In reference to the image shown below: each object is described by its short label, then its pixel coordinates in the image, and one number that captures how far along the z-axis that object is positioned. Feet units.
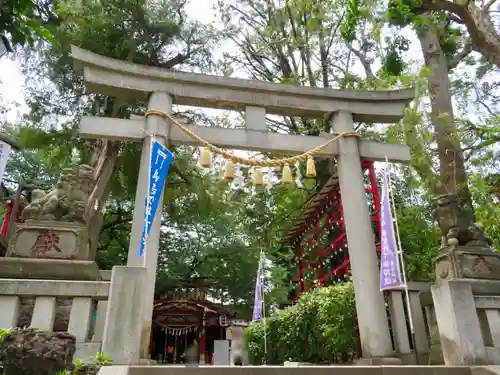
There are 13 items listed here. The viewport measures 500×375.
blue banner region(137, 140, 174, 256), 20.15
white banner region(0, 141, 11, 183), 19.28
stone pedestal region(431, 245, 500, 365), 16.22
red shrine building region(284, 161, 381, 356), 30.50
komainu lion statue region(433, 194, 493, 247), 22.35
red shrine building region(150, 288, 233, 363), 61.67
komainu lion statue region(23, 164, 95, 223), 18.92
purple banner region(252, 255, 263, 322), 40.34
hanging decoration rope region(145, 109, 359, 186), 23.31
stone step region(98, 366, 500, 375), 13.50
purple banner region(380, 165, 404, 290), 20.38
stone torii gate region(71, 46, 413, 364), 21.24
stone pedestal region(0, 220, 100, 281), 17.24
